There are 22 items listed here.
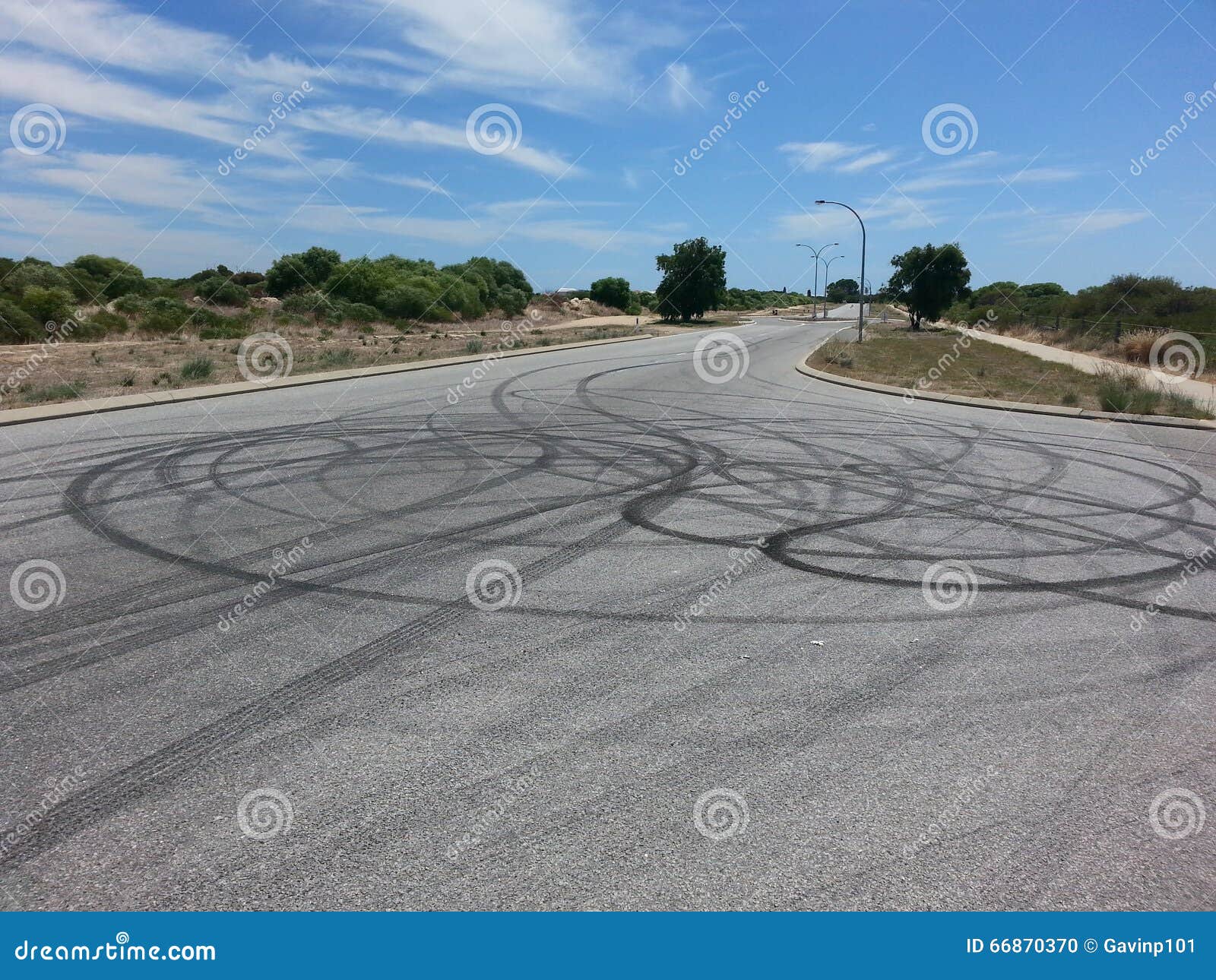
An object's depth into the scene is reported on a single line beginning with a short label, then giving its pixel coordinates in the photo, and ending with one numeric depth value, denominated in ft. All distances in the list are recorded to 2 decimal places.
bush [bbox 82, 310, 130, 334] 141.58
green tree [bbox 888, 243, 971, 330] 227.20
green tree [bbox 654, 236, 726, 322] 276.00
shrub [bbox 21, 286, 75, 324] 143.95
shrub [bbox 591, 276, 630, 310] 357.41
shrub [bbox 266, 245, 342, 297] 241.55
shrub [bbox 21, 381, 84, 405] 63.41
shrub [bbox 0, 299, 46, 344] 129.70
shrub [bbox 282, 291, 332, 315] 206.39
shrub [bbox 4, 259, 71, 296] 170.19
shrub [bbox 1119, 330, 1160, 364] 125.18
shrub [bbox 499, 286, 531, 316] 294.46
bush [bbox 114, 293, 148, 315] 168.04
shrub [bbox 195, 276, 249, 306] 204.74
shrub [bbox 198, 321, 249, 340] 145.89
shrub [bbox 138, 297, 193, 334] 149.38
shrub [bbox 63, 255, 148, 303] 202.28
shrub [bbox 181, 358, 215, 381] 77.61
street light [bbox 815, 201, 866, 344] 146.41
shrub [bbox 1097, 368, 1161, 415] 67.51
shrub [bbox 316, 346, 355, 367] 95.82
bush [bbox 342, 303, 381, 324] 204.06
